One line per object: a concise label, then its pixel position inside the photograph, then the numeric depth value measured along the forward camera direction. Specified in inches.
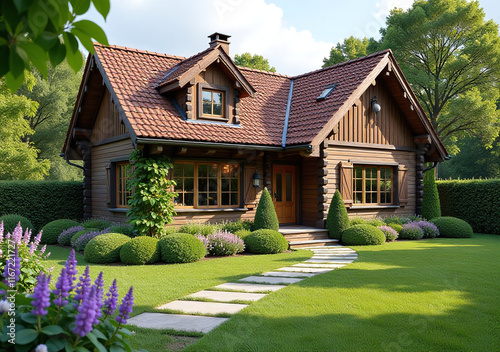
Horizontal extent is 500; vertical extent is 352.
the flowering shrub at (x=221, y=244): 435.2
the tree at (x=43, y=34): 67.0
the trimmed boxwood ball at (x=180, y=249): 389.4
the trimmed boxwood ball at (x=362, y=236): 512.7
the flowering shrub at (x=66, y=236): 514.0
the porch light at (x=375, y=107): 597.9
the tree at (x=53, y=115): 1151.6
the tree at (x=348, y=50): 1234.6
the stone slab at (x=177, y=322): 201.8
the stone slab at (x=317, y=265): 366.6
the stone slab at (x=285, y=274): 328.8
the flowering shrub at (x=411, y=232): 573.3
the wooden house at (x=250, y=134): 500.7
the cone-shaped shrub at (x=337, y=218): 535.8
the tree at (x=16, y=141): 669.9
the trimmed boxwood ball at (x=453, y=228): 602.5
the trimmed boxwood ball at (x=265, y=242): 449.1
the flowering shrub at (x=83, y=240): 454.6
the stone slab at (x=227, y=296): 255.3
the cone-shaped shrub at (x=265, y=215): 495.8
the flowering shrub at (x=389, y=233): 548.4
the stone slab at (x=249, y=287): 279.9
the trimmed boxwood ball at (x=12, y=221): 544.4
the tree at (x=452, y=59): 1021.2
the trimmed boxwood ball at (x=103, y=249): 389.7
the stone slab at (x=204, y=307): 229.5
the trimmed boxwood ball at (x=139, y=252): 381.7
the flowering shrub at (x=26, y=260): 201.0
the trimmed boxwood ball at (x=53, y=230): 533.6
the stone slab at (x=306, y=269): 343.9
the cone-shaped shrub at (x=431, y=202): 657.6
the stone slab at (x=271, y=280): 301.8
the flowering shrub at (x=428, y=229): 597.0
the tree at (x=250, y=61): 1586.9
